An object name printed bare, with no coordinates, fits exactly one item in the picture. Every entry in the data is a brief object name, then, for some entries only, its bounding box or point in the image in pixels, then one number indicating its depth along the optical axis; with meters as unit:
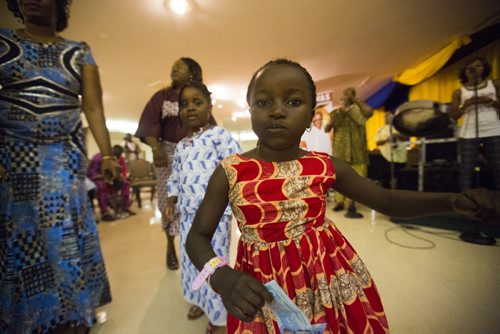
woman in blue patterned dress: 0.86
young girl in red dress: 0.54
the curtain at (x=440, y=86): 4.02
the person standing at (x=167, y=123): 1.47
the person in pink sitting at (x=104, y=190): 3.87
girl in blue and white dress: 1.03
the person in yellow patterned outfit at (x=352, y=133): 3.05
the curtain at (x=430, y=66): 3.40
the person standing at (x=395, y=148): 3.45
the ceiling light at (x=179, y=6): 2.82
